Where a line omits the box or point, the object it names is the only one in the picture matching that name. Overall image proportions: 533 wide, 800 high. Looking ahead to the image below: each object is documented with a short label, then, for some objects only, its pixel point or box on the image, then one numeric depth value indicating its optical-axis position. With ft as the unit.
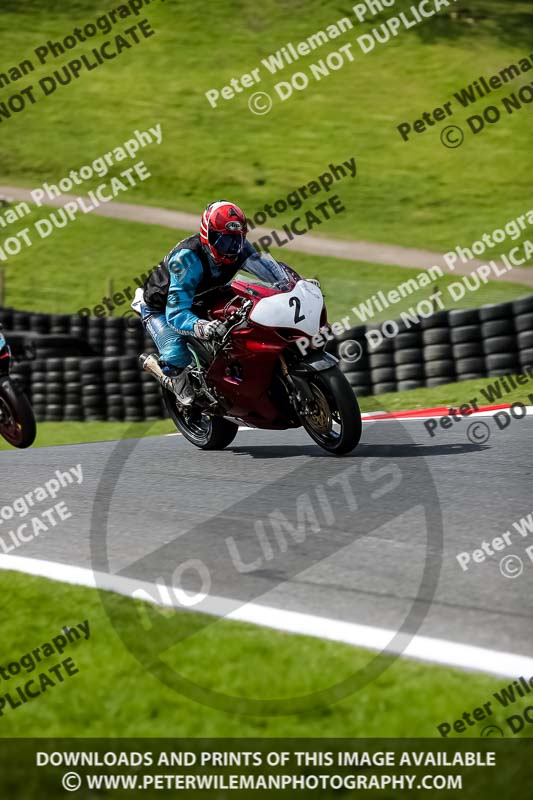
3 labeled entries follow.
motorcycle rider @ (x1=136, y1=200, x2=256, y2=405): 47.91
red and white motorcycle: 44.98
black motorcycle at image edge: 61.11
